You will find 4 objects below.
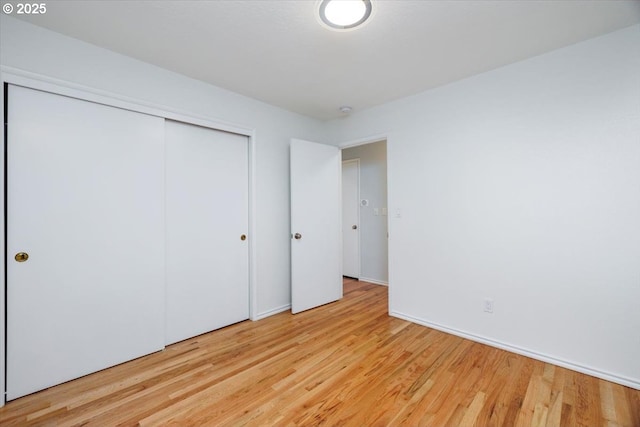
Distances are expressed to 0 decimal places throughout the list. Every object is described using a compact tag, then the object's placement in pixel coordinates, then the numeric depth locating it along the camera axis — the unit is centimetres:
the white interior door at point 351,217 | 473
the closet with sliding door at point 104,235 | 180
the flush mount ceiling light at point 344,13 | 161
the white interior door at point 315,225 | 325
